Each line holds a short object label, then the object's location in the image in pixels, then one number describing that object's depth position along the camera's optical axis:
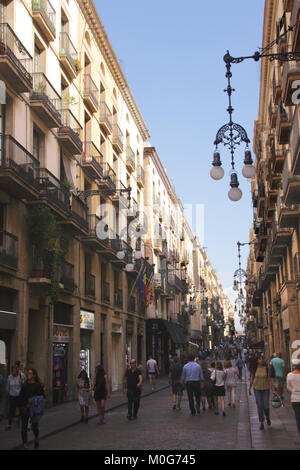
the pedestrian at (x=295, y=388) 10.29
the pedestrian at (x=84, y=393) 15.30
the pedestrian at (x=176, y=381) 18.64
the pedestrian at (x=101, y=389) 14.97
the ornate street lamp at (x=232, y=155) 11.59
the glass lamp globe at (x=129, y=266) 29.92
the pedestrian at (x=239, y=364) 35.66
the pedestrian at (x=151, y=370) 29.73
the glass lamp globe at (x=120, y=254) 28.01
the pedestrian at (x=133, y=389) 15.86
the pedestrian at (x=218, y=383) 16.92
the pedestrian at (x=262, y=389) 13.08
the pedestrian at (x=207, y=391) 18.08
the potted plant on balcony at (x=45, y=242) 18.69
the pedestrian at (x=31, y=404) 11.09
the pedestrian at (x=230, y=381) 18.98
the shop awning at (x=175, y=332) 43.25
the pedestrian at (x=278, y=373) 18.96
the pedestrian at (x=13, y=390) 14.58
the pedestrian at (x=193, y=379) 16.88
